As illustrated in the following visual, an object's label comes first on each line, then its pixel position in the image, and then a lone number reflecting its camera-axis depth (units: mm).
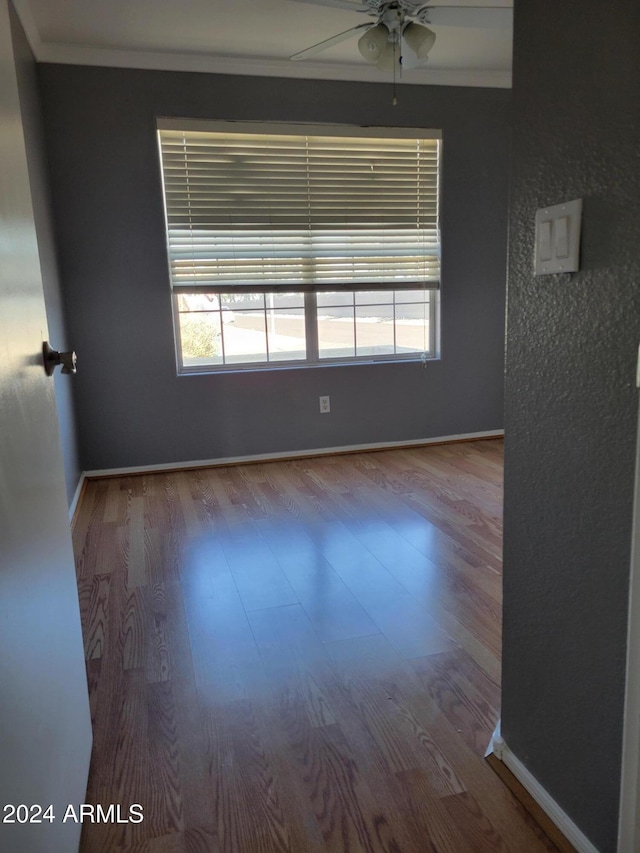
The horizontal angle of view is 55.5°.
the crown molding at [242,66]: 3559
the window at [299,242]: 3947
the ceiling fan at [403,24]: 2605
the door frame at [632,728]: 1009
